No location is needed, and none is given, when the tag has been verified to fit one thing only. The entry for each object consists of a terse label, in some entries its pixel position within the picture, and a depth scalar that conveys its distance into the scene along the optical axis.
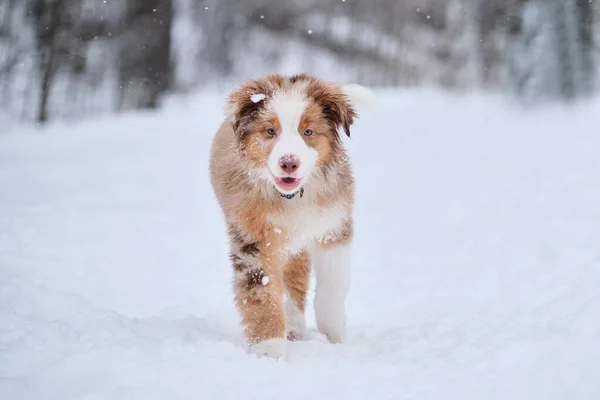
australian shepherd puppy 4.00
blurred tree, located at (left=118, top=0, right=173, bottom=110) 19.97
